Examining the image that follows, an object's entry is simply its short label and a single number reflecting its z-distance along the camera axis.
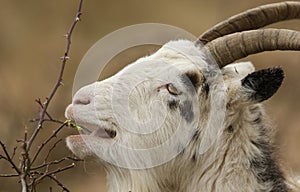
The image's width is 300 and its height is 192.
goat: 10.53
